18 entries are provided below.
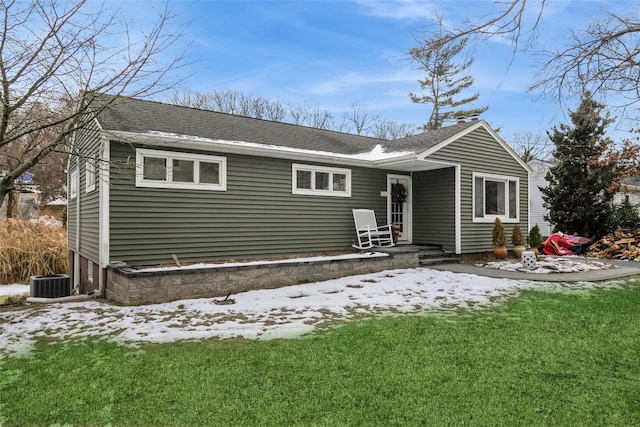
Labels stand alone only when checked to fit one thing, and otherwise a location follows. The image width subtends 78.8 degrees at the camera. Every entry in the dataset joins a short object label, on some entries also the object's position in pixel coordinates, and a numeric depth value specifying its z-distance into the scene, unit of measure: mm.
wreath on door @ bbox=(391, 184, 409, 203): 10849
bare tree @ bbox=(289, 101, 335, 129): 28859
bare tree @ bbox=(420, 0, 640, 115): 5714
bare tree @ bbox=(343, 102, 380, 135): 30172
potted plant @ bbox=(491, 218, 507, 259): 10531
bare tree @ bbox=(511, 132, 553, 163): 29781
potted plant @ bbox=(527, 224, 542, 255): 11445
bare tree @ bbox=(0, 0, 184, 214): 4676
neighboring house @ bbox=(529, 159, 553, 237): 19375
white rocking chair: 9984
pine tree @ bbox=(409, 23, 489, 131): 26311
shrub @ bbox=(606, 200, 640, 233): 13406
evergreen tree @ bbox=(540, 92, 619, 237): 13688
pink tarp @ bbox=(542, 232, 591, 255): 12852
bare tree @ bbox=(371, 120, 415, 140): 30372
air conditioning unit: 7688
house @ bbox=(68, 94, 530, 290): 7156
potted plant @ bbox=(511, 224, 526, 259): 10773
